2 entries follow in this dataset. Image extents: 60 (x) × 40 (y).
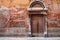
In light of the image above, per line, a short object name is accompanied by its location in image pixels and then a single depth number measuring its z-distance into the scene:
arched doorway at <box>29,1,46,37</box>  6.27
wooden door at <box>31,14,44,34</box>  6.30
